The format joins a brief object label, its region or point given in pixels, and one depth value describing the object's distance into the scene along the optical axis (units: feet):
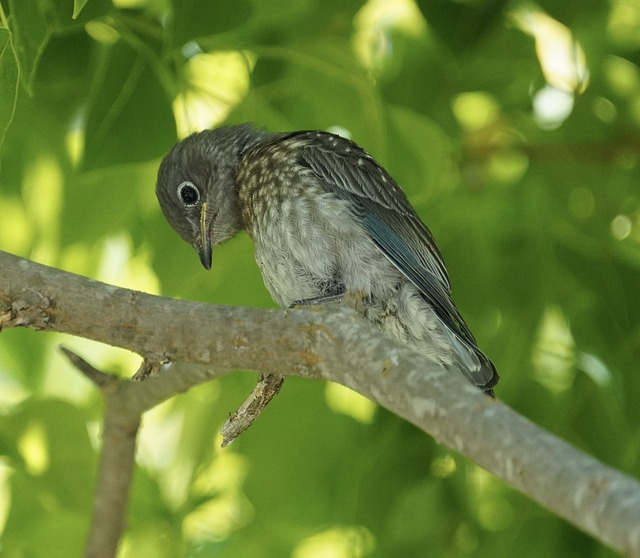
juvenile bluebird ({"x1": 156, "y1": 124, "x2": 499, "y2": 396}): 19.11
